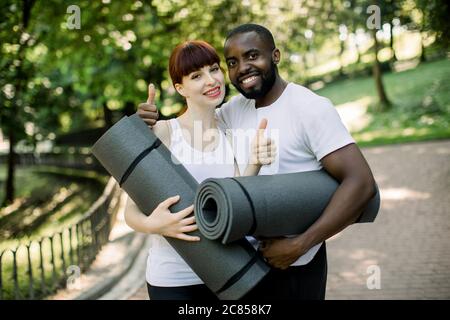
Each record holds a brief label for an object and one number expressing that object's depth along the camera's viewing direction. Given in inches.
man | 79.8
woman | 90.7
